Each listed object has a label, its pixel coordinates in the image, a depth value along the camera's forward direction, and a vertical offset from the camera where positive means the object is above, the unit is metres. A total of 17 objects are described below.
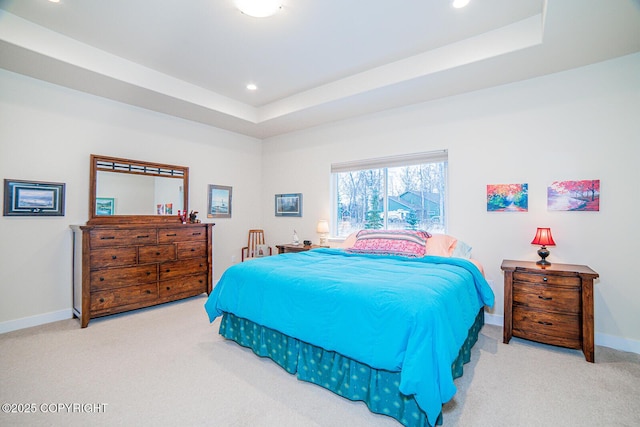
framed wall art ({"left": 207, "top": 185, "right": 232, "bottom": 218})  4.80 +0.17
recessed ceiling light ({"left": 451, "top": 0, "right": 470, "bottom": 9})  2.31 +1.69
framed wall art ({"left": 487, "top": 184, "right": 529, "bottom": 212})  3.10 +0.20
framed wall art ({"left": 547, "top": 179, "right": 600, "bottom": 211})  2.78 +0.20
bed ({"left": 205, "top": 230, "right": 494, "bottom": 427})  1.56 -0.71
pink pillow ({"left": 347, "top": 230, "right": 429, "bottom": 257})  3.28 -0.34
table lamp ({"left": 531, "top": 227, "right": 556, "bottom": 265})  2.77 -0.24
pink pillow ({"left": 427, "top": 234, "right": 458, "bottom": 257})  3.25 -0.35
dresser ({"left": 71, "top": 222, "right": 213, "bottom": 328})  3.16 -0.67
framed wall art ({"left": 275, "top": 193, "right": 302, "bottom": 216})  5.03 +0.15
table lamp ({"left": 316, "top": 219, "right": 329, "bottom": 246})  4.48 -0.25
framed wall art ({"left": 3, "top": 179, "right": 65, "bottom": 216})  3.01 +0.12
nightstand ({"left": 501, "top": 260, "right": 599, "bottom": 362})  2.42 -0.78
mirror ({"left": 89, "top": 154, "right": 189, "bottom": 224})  3.59 +0.27
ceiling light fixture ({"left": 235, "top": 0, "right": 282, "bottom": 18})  2.23 +1.59
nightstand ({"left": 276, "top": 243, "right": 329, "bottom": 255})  4.49 -0.55
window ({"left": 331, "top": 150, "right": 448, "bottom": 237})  3.78 +0.29
